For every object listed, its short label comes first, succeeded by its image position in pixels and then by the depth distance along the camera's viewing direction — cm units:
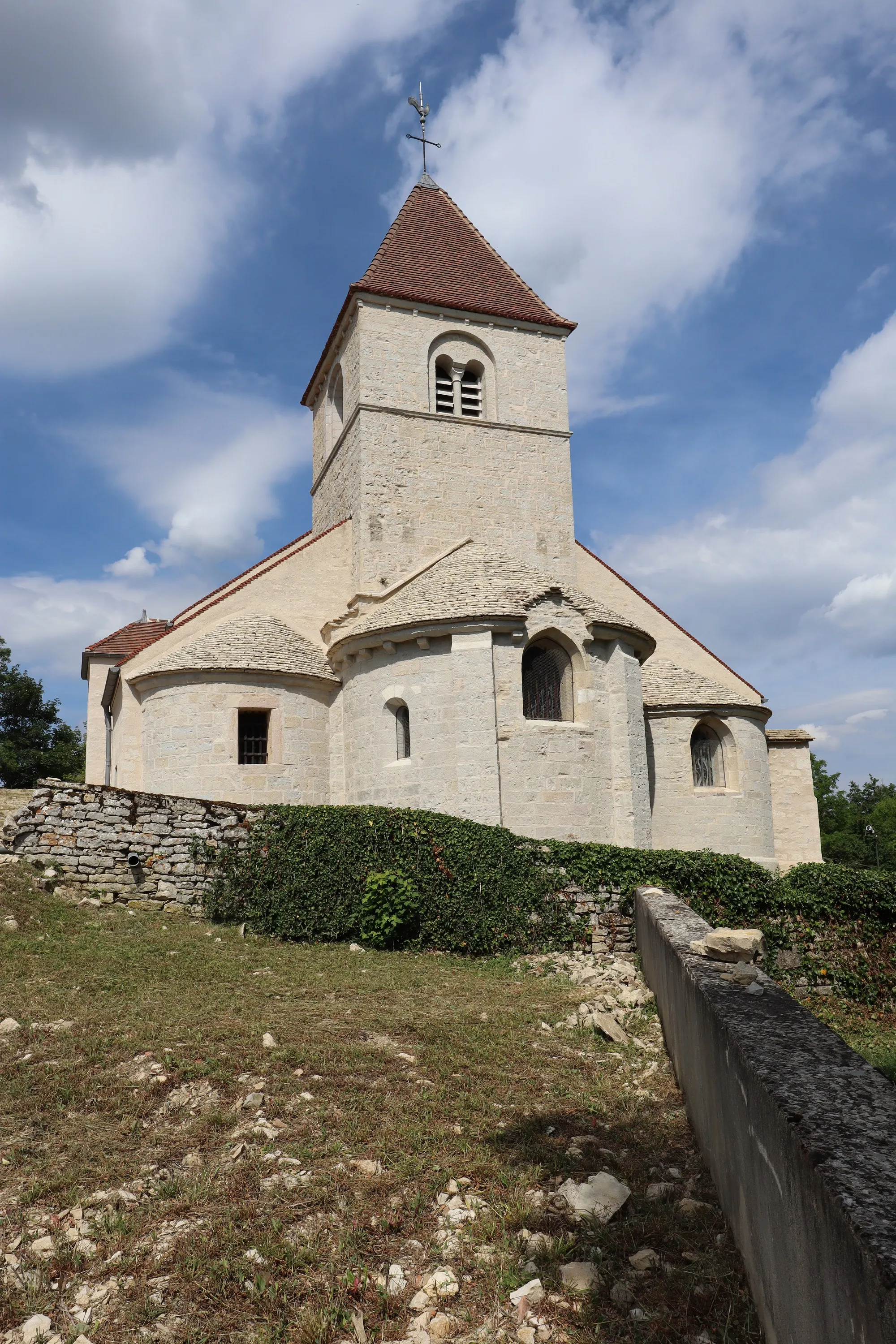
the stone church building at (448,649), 1644
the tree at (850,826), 6469
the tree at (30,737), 4494
